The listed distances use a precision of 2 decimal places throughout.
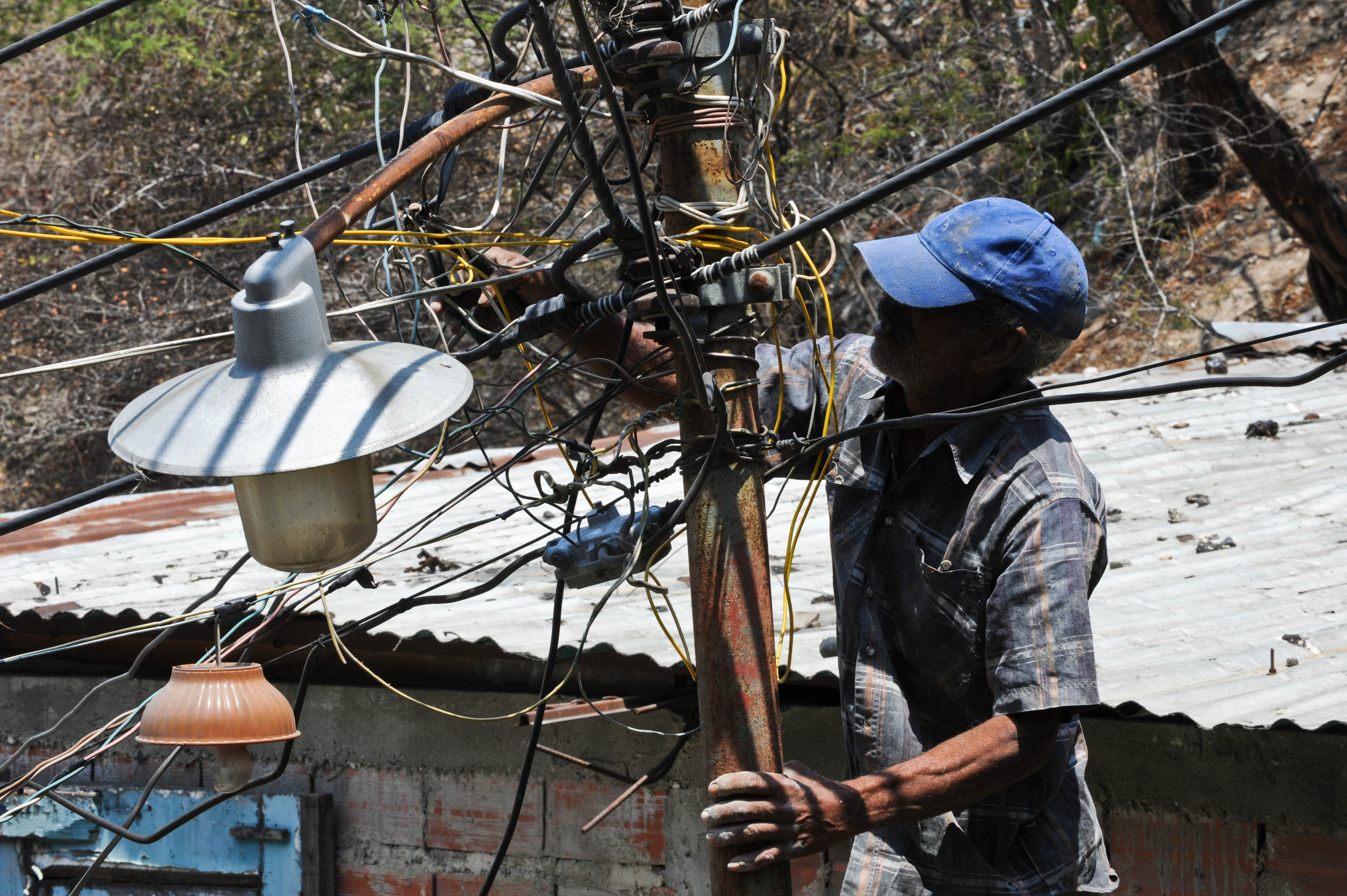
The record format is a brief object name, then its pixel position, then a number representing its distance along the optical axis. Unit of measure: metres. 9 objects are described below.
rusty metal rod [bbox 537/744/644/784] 6.20
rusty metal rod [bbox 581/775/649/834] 5.62
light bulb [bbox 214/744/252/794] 4.71
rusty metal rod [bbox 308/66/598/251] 3.89
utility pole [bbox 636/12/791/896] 4.43
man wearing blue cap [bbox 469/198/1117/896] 4.08
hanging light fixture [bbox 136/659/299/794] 4.44
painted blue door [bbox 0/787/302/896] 8.20
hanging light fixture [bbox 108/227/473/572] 3.25
